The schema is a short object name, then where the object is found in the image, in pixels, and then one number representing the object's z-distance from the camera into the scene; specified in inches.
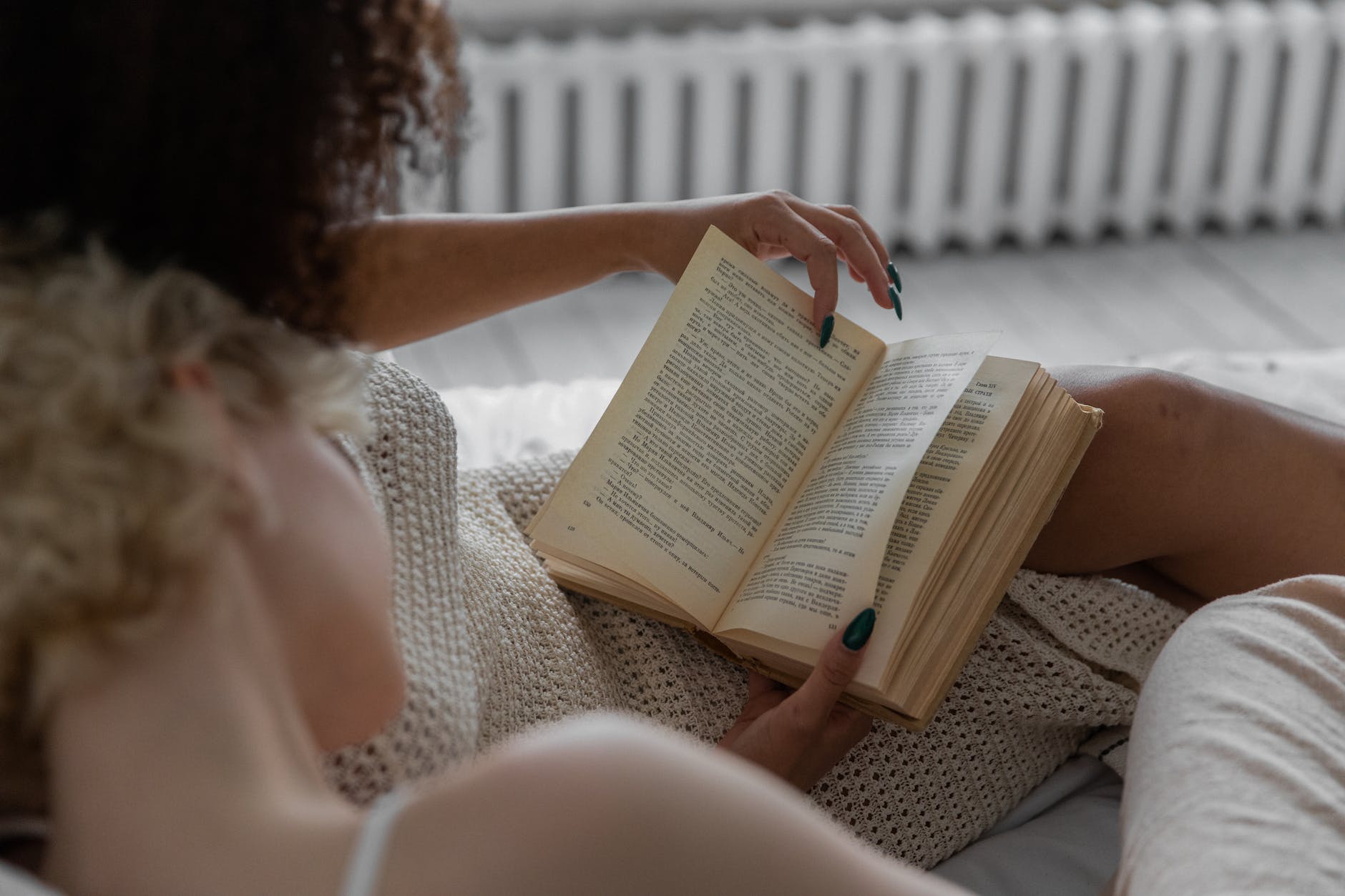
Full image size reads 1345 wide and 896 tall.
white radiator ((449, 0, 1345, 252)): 103.4
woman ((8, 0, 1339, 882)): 19.3
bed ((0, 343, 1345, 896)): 34.6
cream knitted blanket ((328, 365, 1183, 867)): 32.5
